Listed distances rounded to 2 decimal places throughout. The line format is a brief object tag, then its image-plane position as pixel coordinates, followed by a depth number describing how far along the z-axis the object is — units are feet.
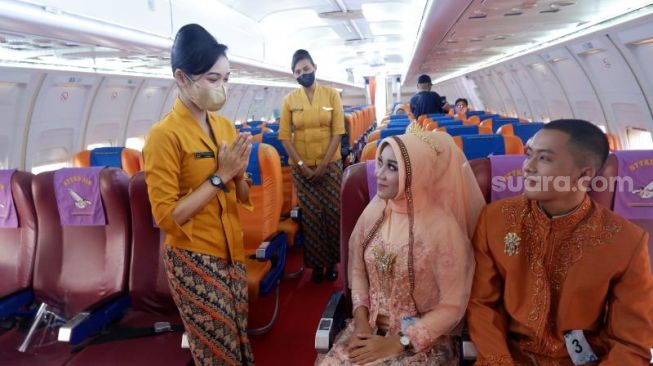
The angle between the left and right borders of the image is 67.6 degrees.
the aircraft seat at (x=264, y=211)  11.57
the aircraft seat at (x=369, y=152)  12.46
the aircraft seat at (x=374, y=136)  17.37
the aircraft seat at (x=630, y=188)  7.70
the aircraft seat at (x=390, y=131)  16.90
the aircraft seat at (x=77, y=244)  9.18
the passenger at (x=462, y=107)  34.01
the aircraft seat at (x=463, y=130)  16.91
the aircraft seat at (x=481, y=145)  12.98
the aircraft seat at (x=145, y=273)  9.09
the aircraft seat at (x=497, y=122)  21.34
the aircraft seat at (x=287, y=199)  14.60
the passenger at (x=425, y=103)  26.56
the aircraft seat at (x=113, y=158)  16.55
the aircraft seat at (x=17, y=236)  9.50
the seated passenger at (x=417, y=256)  6.64
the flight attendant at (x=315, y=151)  13.97
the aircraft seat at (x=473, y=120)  24.69
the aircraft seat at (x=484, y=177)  7.97
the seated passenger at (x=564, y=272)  5.70
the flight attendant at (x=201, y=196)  6.29
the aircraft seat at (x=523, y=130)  18.06
